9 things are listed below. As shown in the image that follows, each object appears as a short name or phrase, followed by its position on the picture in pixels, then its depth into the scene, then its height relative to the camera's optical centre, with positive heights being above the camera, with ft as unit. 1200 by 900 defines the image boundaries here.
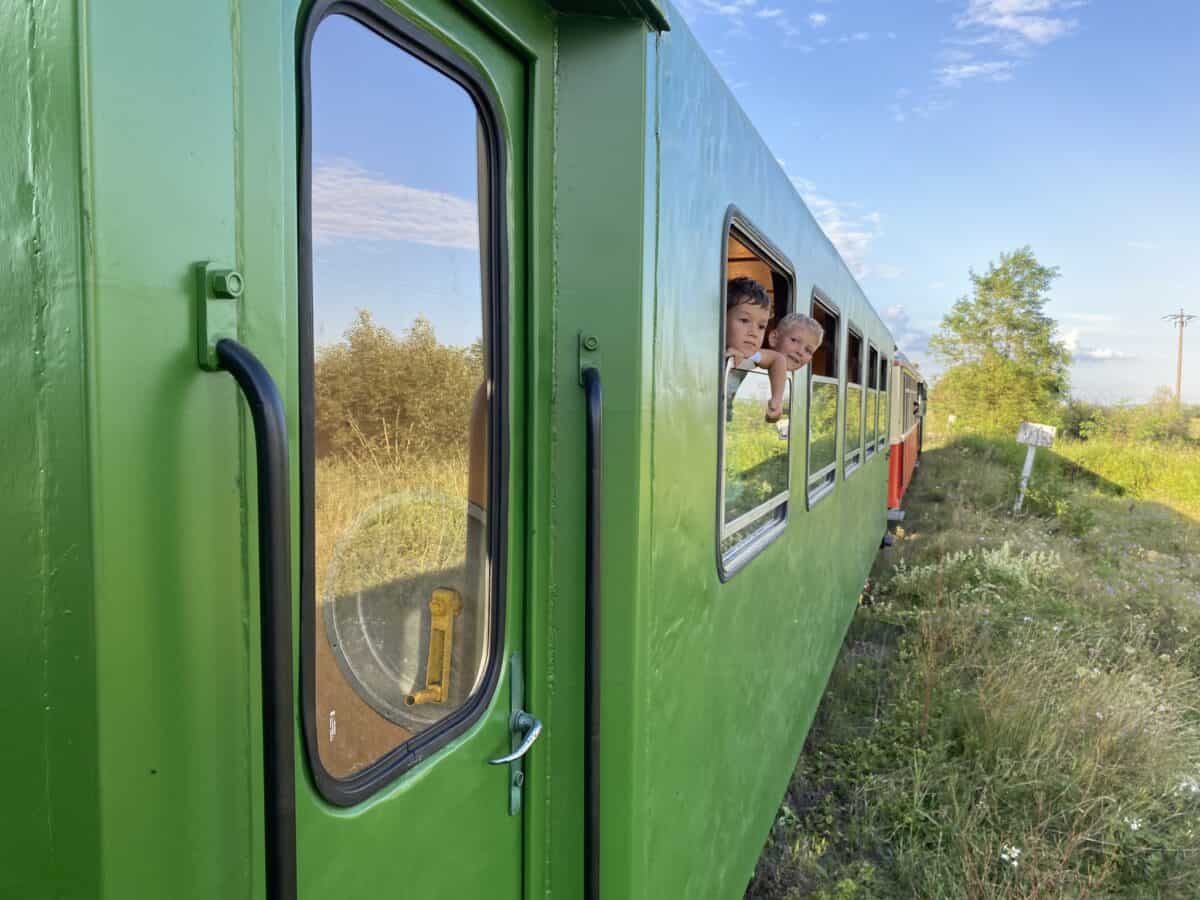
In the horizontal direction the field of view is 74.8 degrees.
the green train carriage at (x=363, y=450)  2.26 -0.20
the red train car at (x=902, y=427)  39.75 -1.23
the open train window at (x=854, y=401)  19.15 +0.13
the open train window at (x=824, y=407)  13.61 -0.02
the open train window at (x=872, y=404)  25.00 +0.08
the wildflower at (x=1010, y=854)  12.09 -6.98
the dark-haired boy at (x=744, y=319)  8.74 +0.97
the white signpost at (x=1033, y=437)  51.26 -1.95
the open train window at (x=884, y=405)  31.28 +0.06
